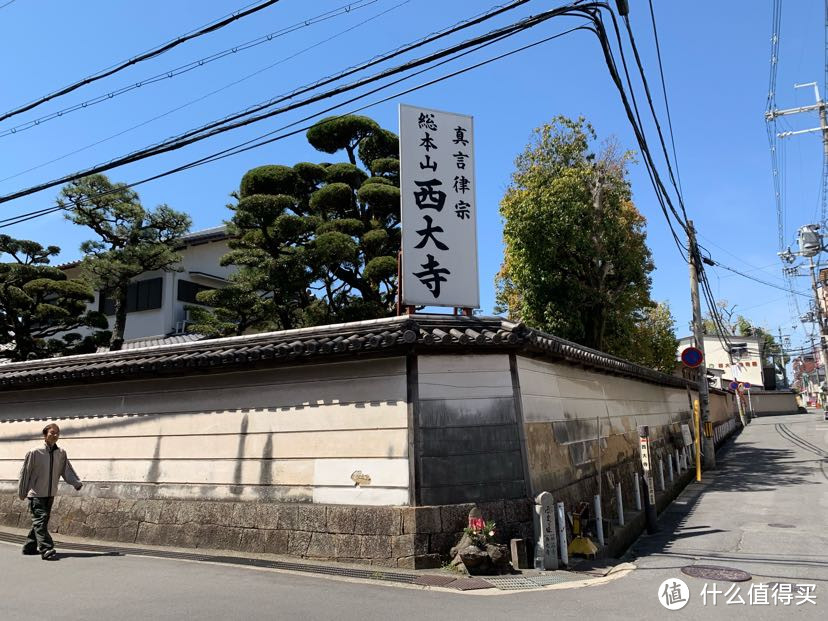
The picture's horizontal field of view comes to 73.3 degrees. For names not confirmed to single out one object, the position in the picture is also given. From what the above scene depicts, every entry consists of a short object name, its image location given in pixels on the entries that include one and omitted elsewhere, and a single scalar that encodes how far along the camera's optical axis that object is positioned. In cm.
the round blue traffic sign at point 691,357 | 1855
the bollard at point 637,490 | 1324
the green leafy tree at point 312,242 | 1900
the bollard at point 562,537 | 787
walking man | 826
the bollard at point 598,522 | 927
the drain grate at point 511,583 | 680
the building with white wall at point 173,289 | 2609
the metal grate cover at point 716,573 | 722
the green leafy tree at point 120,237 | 2048
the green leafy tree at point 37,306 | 2051
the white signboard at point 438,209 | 937
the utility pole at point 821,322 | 3415
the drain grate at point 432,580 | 684
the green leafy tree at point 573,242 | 1844
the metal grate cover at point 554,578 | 707
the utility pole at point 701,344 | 2153
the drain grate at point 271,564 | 710
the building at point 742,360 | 6078
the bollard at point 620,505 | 1090
